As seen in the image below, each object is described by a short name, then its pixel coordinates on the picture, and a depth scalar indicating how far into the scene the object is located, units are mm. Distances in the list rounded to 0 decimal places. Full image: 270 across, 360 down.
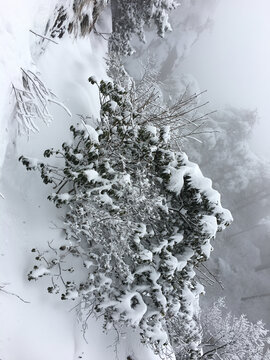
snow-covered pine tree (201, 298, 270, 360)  12477
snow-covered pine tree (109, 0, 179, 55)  10130
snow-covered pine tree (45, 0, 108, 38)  4514
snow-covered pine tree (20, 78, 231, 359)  4141
